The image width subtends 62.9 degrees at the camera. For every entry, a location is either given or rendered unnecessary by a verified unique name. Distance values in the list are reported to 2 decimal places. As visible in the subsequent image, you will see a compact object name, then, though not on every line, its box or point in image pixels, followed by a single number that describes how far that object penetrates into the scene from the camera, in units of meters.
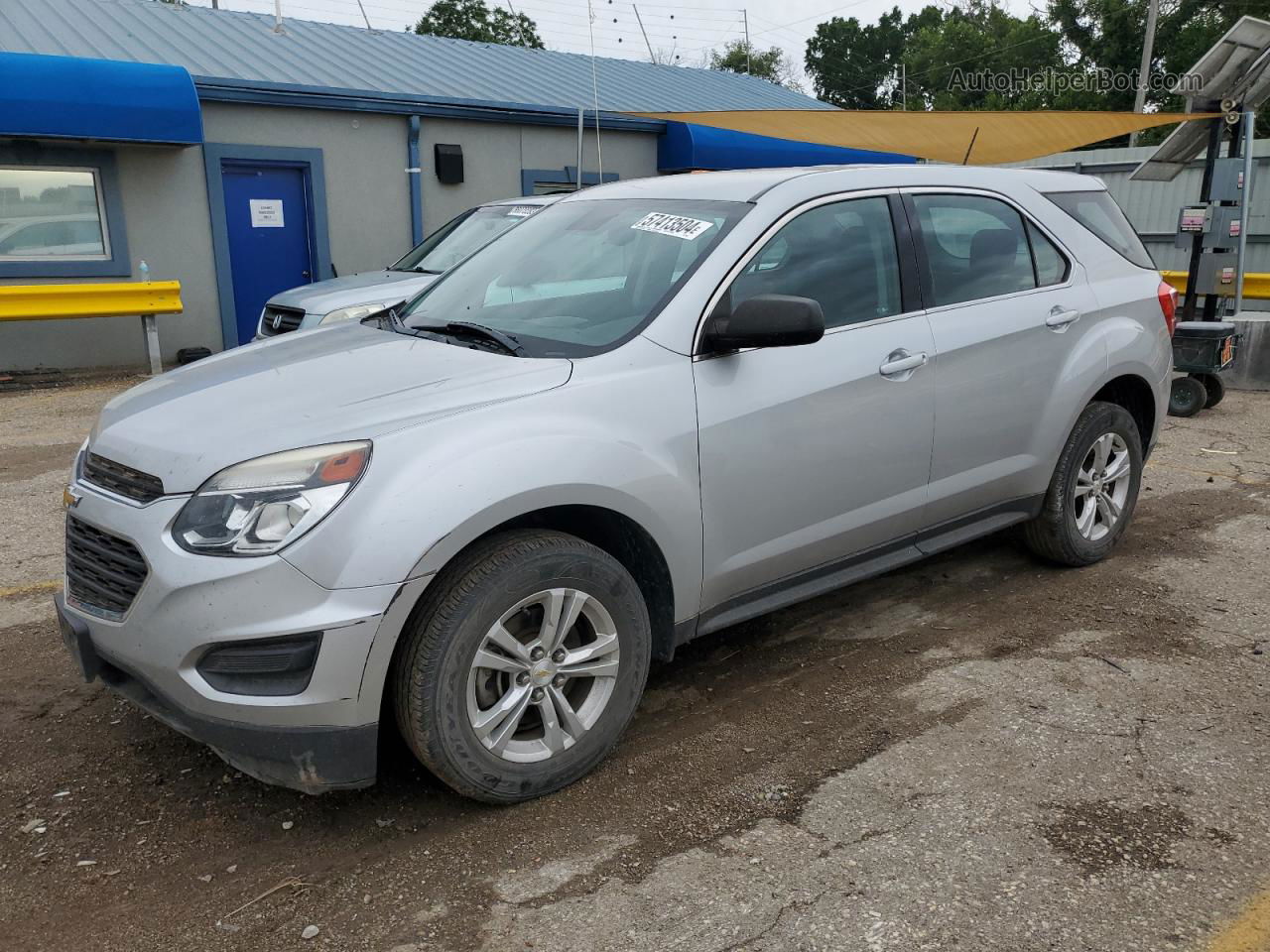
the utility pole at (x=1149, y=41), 31.14
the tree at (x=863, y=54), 70.12
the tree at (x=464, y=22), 51.31
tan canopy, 9.55
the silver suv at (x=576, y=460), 2.63
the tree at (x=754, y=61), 66.56
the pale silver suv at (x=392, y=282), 8.14
